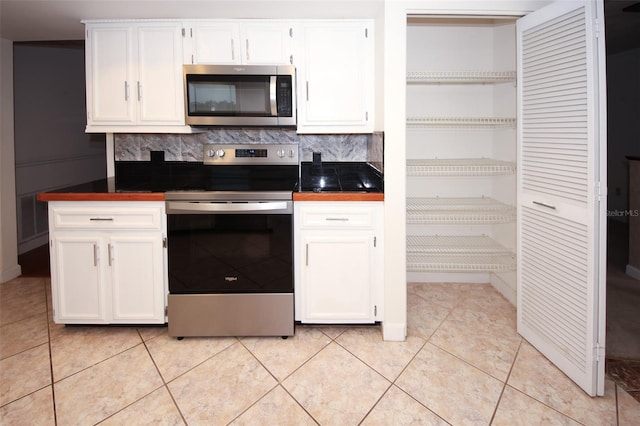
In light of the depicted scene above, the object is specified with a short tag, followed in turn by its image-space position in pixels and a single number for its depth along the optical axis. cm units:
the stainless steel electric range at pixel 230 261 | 241
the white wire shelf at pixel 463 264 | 281
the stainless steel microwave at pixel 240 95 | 267
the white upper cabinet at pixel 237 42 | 272
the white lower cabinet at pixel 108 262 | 246
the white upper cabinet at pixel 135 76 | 274
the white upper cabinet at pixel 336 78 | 272
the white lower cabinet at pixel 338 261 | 247
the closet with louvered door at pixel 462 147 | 297
